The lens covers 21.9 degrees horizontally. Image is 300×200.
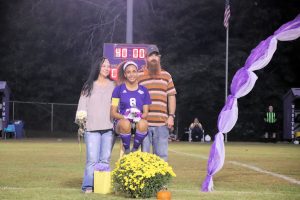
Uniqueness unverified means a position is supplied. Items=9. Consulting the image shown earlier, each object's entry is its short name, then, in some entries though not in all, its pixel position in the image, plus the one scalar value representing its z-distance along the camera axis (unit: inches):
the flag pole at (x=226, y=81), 1609.7
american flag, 1537.9
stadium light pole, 1197.1
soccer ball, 1615.8
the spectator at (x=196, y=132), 1583.4
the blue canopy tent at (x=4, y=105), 1588.3
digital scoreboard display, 1115.9
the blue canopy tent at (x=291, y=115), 1584.9
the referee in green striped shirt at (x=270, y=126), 1577.5
